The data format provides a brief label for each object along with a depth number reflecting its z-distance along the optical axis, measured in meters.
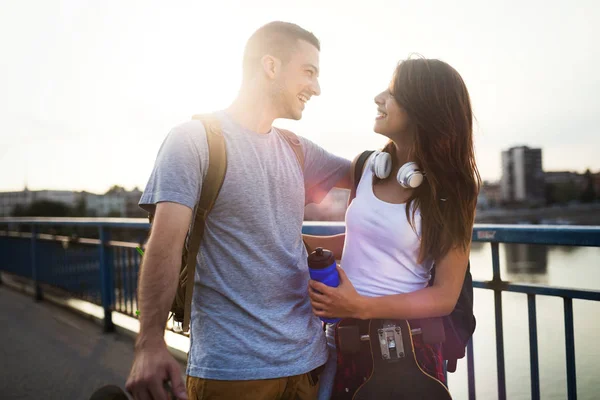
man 1.35
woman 1.57
